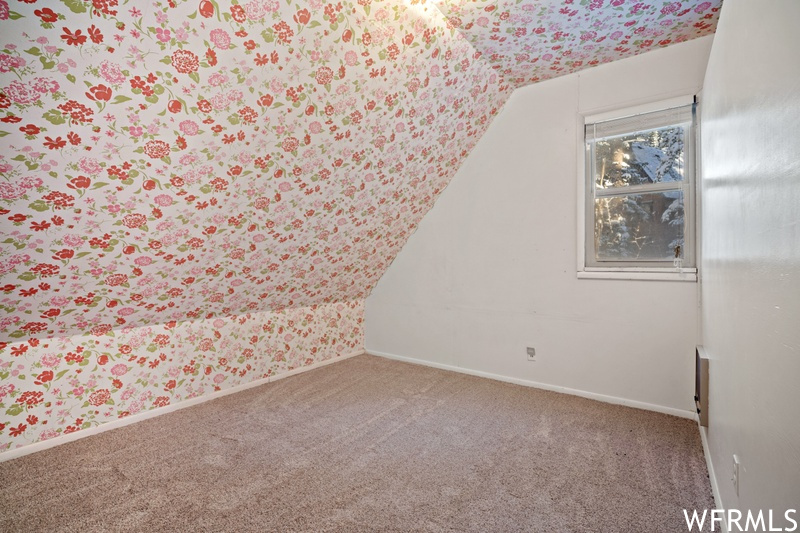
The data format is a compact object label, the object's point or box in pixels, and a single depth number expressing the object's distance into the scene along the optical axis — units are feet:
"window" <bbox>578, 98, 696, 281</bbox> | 8.13
